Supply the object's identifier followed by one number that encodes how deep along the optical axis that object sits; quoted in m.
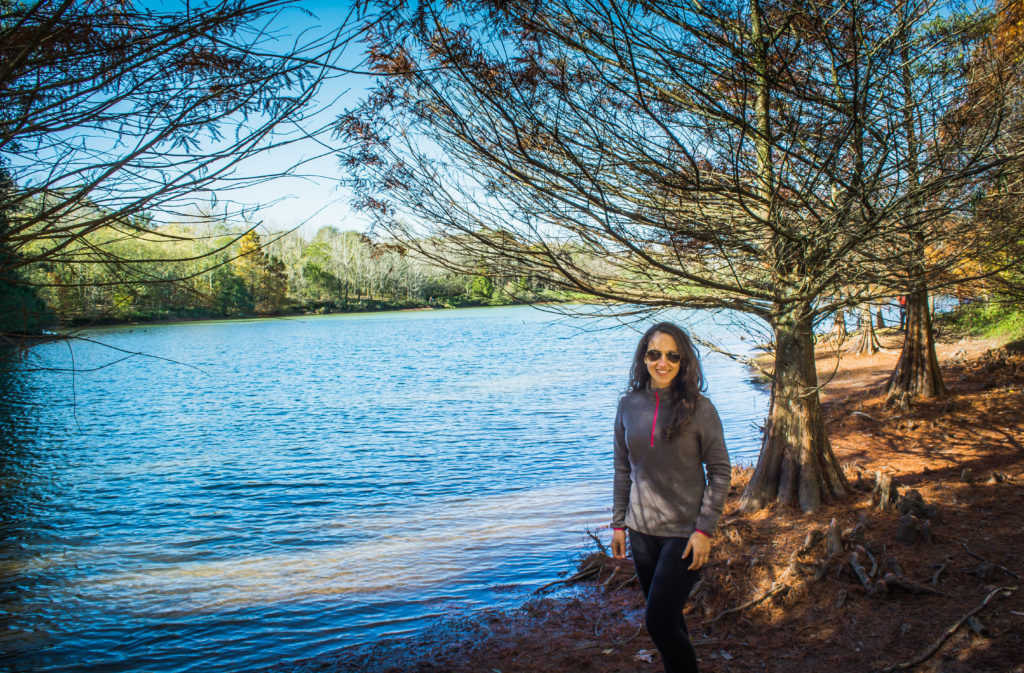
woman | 3.07
